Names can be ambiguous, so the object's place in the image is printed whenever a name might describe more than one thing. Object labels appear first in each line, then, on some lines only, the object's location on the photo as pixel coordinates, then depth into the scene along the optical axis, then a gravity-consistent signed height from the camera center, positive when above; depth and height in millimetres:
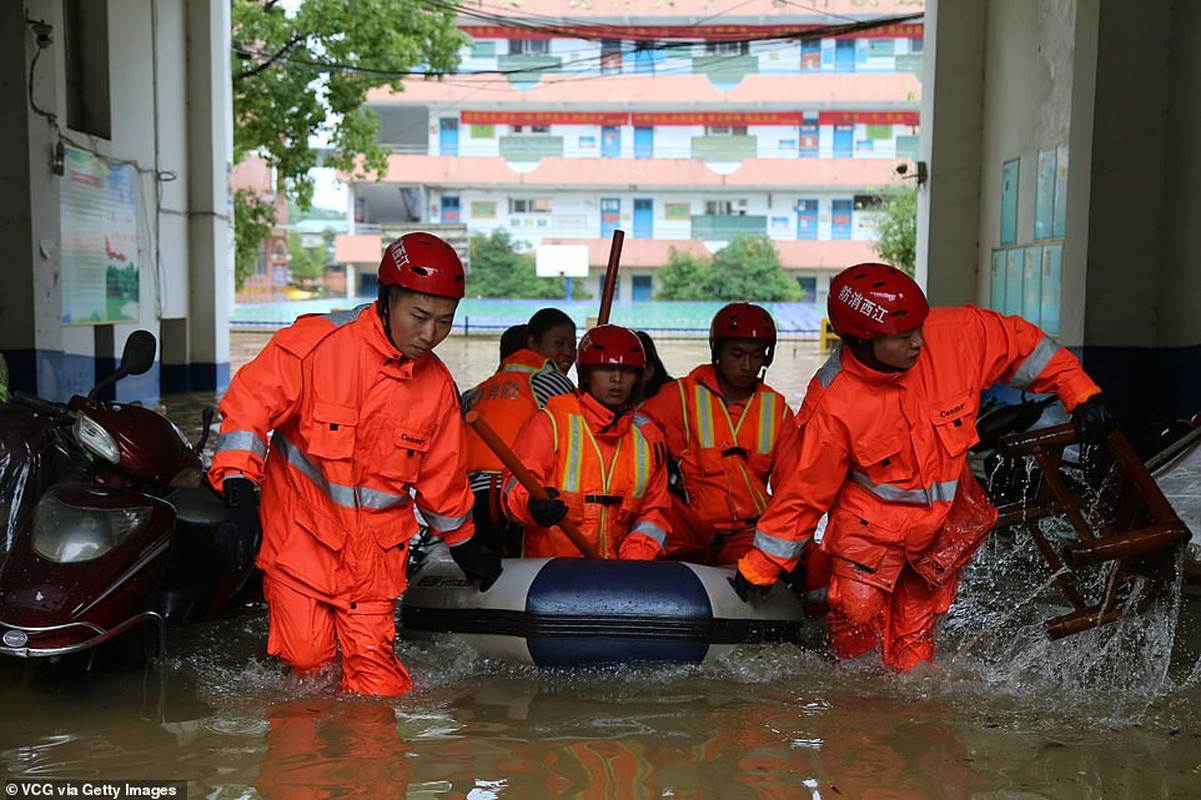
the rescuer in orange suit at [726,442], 5457 -695
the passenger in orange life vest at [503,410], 5570 -619
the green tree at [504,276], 42844 -246
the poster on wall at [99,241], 11453 +197
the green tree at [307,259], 50531 +225
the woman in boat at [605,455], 5020 -694
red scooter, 3979 -844
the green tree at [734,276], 42125 -171
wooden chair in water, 4168 -813
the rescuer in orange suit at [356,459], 4230 -615
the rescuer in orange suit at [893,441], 4391 -550
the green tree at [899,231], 27375 +930
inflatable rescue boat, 4562 -1176
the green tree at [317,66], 21766 +3274
